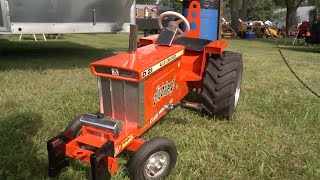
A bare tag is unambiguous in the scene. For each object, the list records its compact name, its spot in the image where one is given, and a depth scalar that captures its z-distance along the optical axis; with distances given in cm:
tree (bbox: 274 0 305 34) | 2958
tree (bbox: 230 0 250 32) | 2548
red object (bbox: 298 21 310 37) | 1587
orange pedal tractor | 234
